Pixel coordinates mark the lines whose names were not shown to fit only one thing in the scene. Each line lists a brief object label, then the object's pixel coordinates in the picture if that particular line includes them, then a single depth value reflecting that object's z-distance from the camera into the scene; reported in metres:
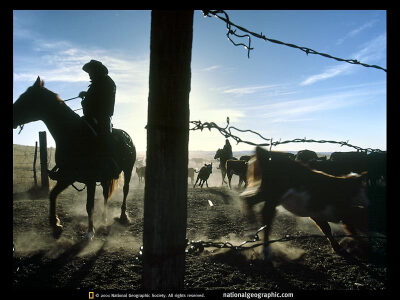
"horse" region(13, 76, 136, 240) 5.62
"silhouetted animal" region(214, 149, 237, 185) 20.41
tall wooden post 1.65
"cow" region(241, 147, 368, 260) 4.43
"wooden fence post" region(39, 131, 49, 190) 11.63
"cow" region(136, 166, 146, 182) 27.78
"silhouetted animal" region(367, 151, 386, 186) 13.69
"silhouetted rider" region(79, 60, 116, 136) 6.00
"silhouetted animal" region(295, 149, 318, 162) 12.05
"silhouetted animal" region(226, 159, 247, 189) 14.41
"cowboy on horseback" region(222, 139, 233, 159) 20.04
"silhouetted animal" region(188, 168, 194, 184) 28.95
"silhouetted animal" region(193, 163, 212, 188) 19.83
